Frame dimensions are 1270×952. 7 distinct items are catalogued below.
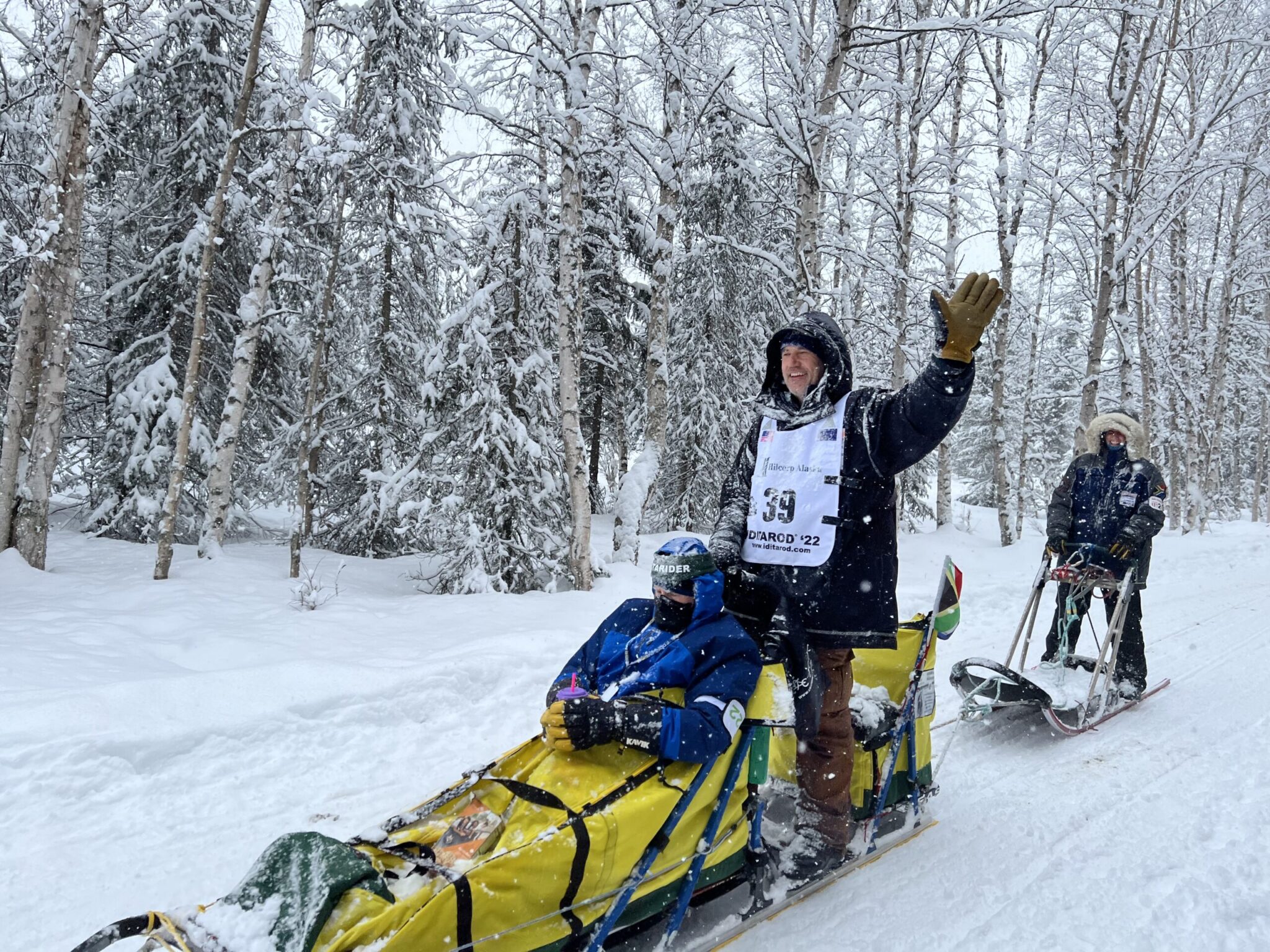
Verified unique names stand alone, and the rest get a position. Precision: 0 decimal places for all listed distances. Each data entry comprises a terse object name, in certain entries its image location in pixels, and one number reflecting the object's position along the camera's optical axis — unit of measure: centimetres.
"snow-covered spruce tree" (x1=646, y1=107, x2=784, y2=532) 1398
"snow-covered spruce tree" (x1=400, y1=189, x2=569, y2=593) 1003
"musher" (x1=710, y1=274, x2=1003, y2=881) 319
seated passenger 260
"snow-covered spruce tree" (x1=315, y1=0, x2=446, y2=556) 1080
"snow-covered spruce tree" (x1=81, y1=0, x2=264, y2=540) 1130
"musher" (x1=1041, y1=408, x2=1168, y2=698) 550
